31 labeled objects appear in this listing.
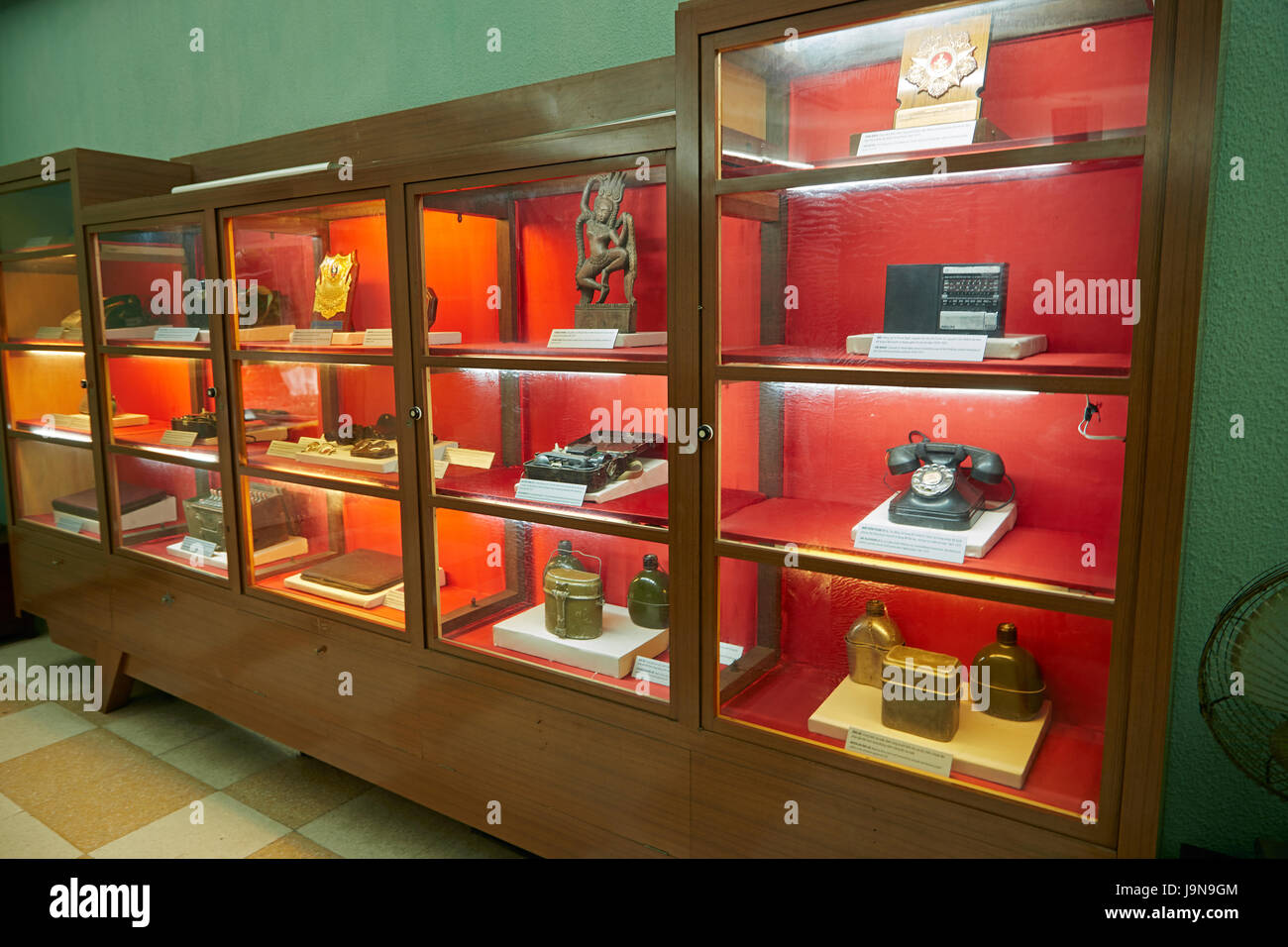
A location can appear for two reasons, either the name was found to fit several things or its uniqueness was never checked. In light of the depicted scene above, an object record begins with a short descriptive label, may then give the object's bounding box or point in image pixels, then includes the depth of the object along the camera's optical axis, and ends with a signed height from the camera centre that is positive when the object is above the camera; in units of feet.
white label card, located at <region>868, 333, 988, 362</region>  5.63 -0.05
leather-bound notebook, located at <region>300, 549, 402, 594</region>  9.51 -2.52
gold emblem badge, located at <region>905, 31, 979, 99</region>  5.73 +1.80
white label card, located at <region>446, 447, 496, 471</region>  8.54 -1.11
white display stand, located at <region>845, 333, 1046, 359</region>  5.62 -0.05
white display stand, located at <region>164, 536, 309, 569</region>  10.52 -2.46
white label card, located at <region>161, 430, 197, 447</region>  11.13 -1.19
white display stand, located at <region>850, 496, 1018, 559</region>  5.86 -1.29
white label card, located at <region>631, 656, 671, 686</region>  7.45 -2.78
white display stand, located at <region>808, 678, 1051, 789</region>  5.84 -2.75
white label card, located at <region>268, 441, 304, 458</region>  10.16 -1.21
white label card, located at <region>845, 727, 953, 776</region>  5.96 -2.82
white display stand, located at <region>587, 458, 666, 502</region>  7.37 -1.21
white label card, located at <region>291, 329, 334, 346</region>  9.60 +0.07
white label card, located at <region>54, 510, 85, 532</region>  12.77 -2.57
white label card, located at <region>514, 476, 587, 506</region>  7.57 -1.30
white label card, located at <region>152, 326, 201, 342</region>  10.77 +0.12
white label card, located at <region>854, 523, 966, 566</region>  5.86 -1.36
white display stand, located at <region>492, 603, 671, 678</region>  7.62 -2.66
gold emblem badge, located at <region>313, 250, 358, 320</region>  9.70 +0.64
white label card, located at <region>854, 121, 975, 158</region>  5.64 +1.30
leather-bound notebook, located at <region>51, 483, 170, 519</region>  12.09 -2.07
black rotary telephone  6.08 -1.01
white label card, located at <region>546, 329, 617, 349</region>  7.32 +0.02
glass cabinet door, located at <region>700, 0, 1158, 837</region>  5.60 -0.26
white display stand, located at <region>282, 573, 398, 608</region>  9.43 -2.72
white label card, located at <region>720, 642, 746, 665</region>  7.04 -2.48
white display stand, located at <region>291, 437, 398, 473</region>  9.17 -1.26
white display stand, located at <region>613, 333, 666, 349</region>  7.30 +0.01
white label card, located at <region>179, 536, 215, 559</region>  11.01 -2.55
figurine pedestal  7.51 +0.22
